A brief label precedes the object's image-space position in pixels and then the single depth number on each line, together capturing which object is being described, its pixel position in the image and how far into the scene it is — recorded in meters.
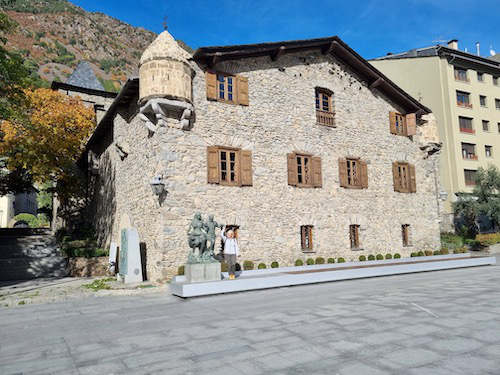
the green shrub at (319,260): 15.39
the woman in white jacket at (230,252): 12.16
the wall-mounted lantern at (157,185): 12.39
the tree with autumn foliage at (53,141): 18.39
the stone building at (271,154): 13.02
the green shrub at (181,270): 12.19
